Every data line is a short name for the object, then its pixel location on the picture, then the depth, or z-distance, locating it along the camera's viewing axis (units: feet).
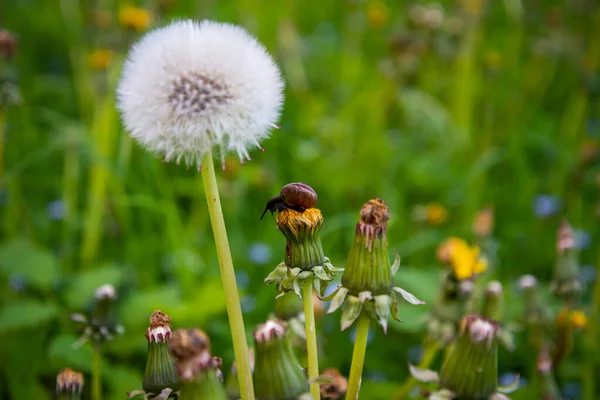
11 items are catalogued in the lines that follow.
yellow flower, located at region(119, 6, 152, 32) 2.37
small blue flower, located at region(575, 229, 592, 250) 2.50
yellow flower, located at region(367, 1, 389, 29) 3.88
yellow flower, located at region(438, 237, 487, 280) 1.73
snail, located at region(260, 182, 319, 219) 1.42
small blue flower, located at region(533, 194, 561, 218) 2.64
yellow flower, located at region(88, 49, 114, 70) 2.50
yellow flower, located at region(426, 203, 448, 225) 2.60
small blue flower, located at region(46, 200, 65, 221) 2.52
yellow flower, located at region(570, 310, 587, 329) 1.84
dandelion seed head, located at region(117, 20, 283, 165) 1.38
